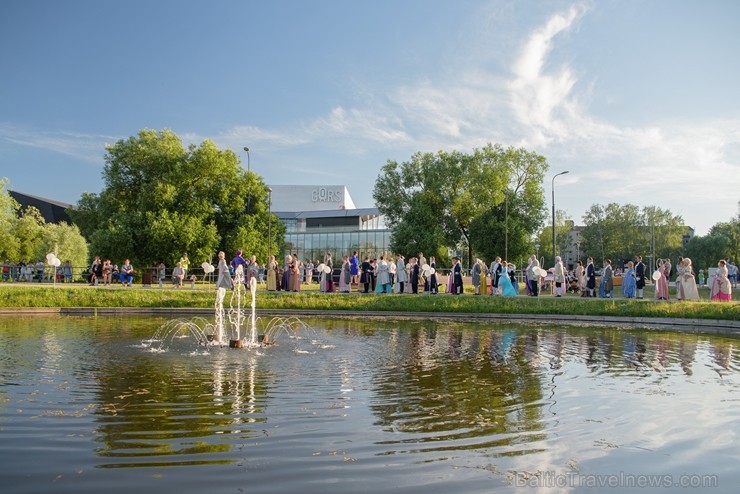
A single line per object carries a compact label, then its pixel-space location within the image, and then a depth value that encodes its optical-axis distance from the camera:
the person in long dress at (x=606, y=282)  29.14
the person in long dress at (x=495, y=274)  29.00
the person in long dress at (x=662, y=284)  27.16
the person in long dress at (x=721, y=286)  25.88
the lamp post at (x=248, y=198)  51.34
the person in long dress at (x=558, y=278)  31.05
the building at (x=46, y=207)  89.19
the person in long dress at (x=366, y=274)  31.25
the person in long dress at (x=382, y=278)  30.58
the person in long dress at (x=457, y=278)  30.56
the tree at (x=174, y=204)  45.00
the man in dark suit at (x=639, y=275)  28.61
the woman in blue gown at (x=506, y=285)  28.33
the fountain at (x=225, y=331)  14.30
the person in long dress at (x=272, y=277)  31.48
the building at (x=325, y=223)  77.62
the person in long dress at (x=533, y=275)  28.67
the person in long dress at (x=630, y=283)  29.28
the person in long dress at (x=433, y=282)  31.31
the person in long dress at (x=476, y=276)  31.16
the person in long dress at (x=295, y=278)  30.88
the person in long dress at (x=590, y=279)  30.45
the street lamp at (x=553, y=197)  47.91
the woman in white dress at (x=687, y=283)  26.83
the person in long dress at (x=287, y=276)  31.14
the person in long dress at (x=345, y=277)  31.58
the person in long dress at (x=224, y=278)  20.42
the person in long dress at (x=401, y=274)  31.00
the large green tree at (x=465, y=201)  58.16
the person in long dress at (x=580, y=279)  31.01
